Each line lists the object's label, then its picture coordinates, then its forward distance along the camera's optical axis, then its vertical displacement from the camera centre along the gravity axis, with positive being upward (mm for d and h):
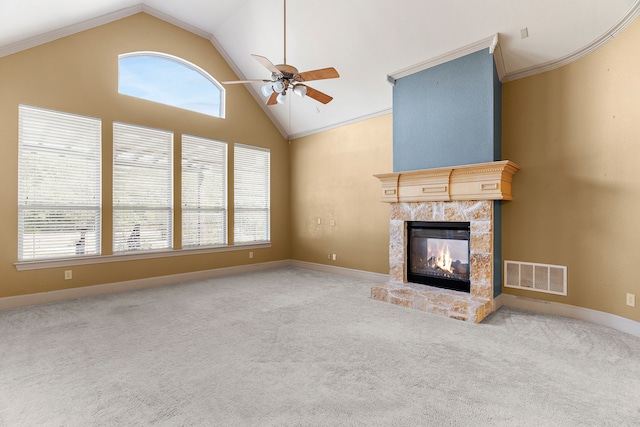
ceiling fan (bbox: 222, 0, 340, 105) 3188 +1411
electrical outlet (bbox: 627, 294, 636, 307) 3172 -918
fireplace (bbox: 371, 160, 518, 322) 3818 -366
